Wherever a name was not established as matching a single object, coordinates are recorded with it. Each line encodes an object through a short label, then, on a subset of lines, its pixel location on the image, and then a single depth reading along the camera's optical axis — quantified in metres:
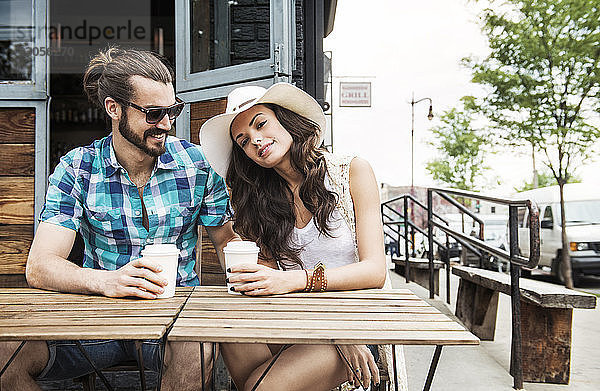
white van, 11.51
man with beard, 2.00
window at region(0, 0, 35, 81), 3.57
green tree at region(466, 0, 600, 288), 11.47
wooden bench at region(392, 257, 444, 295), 7.52
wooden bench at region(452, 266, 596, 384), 3.41
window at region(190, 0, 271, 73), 3.53
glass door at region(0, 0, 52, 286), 3.40
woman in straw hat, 2.14
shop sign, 12.23
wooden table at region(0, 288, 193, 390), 1.30
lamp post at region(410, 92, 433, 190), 24.39
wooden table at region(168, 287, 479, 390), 1.26
